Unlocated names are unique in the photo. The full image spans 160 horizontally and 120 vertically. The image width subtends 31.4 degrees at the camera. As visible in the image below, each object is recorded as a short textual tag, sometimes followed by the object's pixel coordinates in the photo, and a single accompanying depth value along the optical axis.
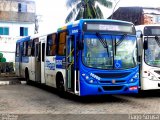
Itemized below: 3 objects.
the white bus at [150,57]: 11.05
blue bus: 9.63
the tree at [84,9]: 30.13
